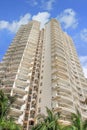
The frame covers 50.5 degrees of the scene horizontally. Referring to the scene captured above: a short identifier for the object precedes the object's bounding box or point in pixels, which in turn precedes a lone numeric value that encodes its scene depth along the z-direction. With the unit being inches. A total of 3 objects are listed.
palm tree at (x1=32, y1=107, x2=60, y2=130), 476.2
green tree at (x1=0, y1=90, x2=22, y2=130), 467.4
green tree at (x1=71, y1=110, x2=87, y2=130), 455.8
